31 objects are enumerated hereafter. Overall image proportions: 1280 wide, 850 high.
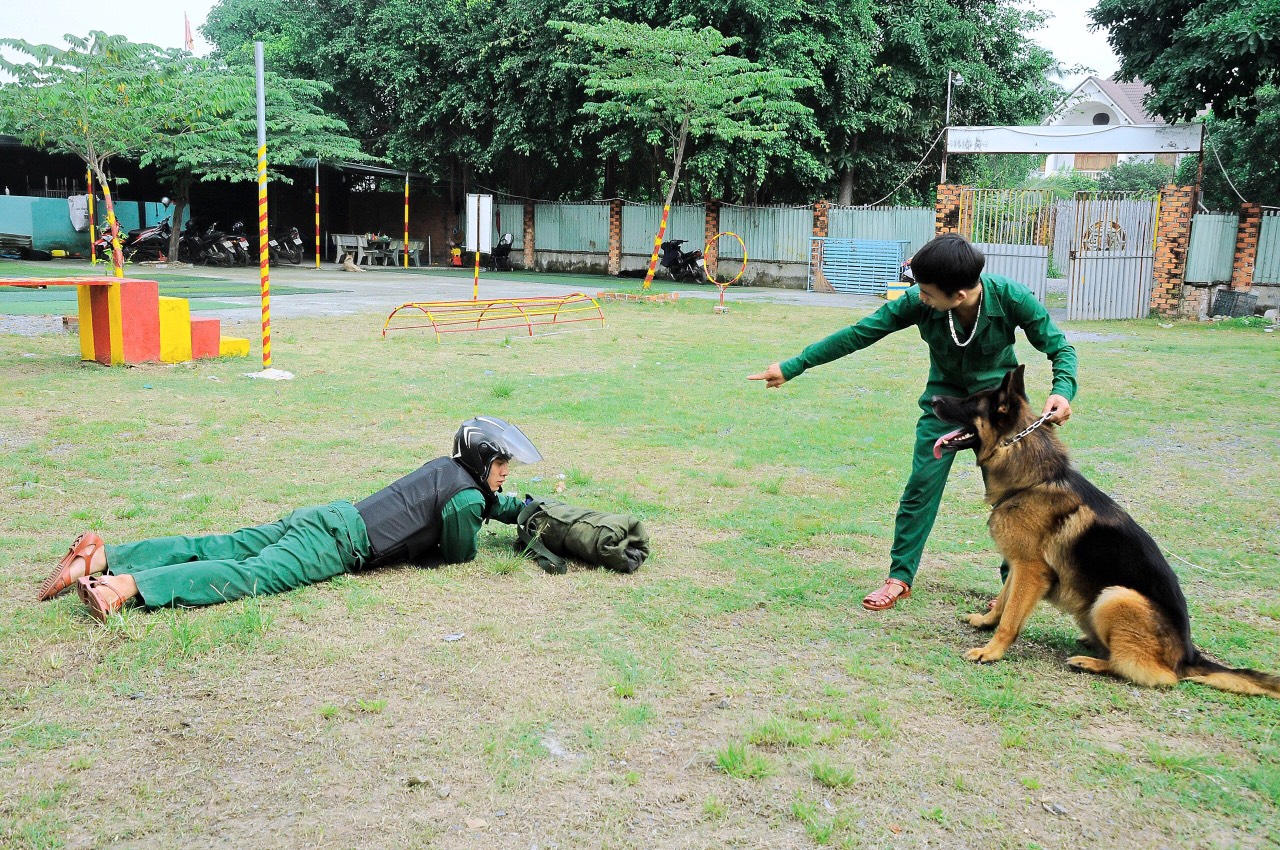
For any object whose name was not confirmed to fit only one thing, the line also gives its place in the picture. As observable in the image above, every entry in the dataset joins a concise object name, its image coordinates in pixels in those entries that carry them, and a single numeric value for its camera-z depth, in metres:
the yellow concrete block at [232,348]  11.16
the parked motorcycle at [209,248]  28.08
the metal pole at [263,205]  9.25
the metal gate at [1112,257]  18.44
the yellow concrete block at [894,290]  19.47
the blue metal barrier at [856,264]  24.11
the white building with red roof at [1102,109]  54.59
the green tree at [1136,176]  47.19
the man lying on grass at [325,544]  4.07
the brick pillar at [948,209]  21.42
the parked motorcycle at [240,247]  28.38
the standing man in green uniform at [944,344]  3.84
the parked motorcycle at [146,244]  27.58
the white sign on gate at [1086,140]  18.95
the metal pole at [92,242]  23.74
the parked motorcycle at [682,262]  26.95
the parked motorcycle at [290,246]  29.98
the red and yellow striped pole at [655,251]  21.11
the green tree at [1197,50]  16.75
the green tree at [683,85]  21.20
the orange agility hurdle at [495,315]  14.32
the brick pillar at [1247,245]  18.92
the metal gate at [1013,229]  20.03
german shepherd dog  3.54
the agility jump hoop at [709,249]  27.04
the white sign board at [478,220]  16.73
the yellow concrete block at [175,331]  10.55
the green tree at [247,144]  25.34
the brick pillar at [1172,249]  19.20
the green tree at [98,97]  19.34
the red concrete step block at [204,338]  10.91
